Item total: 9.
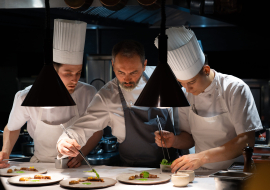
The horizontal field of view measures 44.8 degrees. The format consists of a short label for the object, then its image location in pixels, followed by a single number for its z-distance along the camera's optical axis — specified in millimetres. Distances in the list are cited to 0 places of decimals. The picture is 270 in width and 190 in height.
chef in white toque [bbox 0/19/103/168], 2602
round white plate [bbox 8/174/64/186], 1904
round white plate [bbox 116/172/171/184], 1902
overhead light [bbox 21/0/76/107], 1898
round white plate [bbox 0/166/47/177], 2145
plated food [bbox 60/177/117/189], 1839
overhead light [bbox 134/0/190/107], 1723
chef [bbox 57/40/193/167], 2447
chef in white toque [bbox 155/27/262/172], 2209
